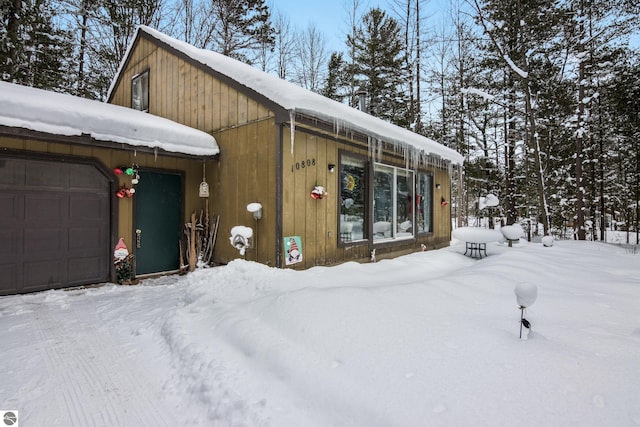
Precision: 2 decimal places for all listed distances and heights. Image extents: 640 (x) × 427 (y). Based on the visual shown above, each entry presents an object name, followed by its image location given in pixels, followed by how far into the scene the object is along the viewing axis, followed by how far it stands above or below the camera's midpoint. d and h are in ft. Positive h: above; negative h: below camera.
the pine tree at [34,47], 25.64 +15.93
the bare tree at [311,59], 52.70 +26.98
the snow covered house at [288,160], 15.08 +3.28
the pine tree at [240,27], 40.45 +25.73
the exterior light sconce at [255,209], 14.96 +0.43
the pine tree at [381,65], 47.91 +23.72
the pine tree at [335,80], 53.72 +23.80
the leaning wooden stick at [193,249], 17.47 -1.75
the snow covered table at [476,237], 22.90 -1.50
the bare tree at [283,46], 49.44 +27.95
